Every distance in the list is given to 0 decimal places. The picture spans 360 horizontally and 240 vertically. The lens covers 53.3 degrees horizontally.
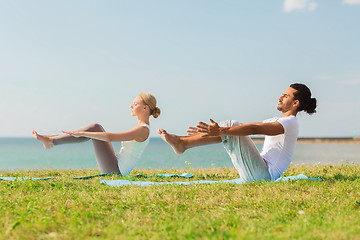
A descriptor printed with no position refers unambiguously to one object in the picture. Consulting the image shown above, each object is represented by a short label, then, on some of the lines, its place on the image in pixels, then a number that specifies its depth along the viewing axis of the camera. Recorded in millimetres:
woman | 6852
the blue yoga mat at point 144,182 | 5860
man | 5035
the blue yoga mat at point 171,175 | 7200
